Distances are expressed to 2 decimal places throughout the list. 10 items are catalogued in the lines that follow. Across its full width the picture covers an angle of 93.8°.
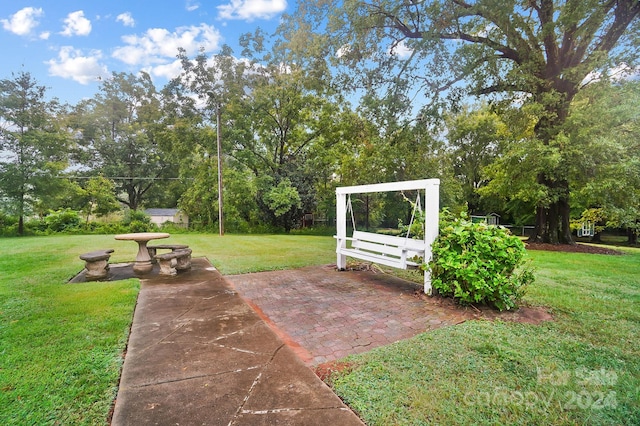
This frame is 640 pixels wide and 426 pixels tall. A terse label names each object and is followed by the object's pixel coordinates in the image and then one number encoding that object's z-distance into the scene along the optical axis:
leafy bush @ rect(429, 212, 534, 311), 3.51
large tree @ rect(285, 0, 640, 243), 8.20
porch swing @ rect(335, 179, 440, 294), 4.09
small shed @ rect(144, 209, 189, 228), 20.18
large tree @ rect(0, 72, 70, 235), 14.53
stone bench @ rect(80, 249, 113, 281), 5.37
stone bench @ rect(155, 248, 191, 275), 5.73
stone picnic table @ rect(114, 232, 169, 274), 5.85
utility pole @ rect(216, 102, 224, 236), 15.08
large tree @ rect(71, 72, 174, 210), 23.41
